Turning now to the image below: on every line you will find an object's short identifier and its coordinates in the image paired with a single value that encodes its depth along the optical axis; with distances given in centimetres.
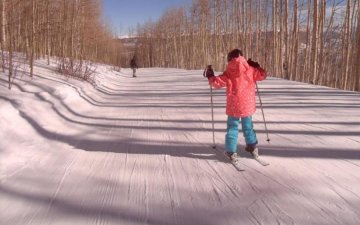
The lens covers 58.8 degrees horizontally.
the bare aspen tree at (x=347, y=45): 1981
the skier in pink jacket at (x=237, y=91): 423
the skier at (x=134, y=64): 2459
